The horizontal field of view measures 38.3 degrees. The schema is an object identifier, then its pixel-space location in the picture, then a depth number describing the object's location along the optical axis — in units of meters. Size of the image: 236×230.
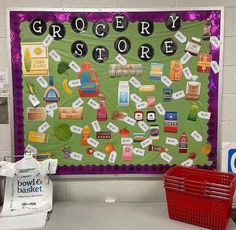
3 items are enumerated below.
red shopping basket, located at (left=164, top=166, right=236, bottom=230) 1.67
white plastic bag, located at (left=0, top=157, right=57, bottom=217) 1.91
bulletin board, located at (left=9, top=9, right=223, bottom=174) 1.97
